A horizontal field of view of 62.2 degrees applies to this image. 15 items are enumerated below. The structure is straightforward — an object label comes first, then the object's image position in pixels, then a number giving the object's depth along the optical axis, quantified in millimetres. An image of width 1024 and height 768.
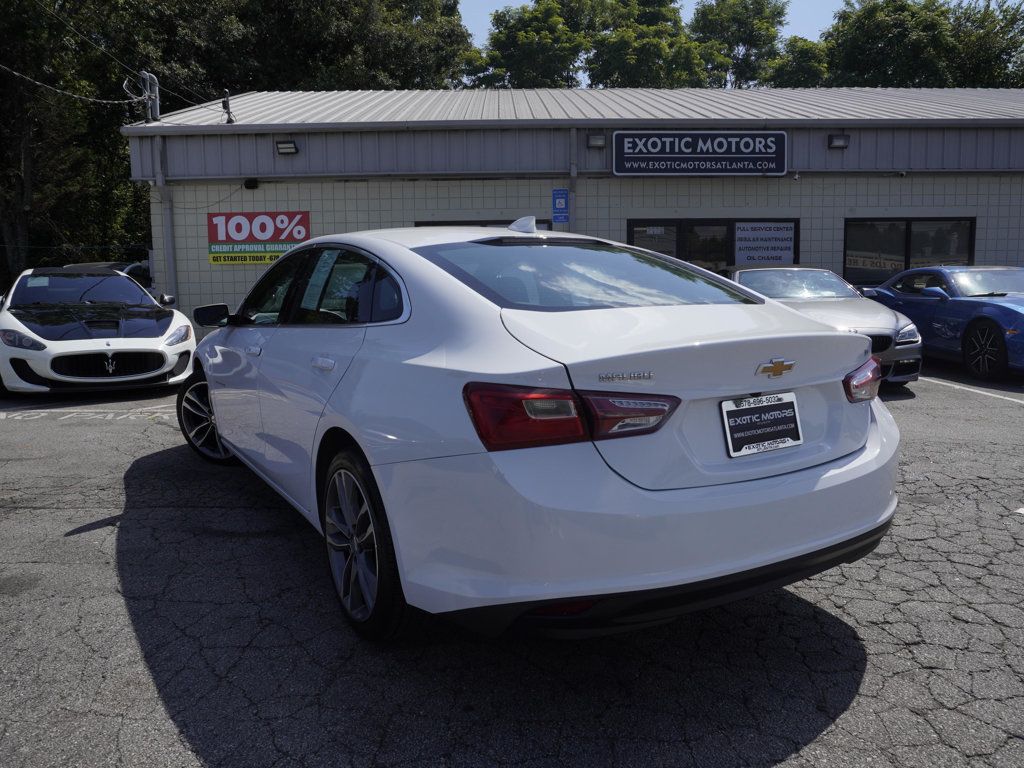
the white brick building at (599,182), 14031
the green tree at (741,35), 46844
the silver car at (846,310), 7998
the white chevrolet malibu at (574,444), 2287
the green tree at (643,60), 40094
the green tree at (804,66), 40531
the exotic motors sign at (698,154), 14242
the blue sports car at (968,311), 8977
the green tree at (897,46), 31359
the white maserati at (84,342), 8000
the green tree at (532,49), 40781
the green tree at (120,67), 24125
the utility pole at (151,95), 15852
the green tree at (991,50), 31141
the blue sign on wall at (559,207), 13109
